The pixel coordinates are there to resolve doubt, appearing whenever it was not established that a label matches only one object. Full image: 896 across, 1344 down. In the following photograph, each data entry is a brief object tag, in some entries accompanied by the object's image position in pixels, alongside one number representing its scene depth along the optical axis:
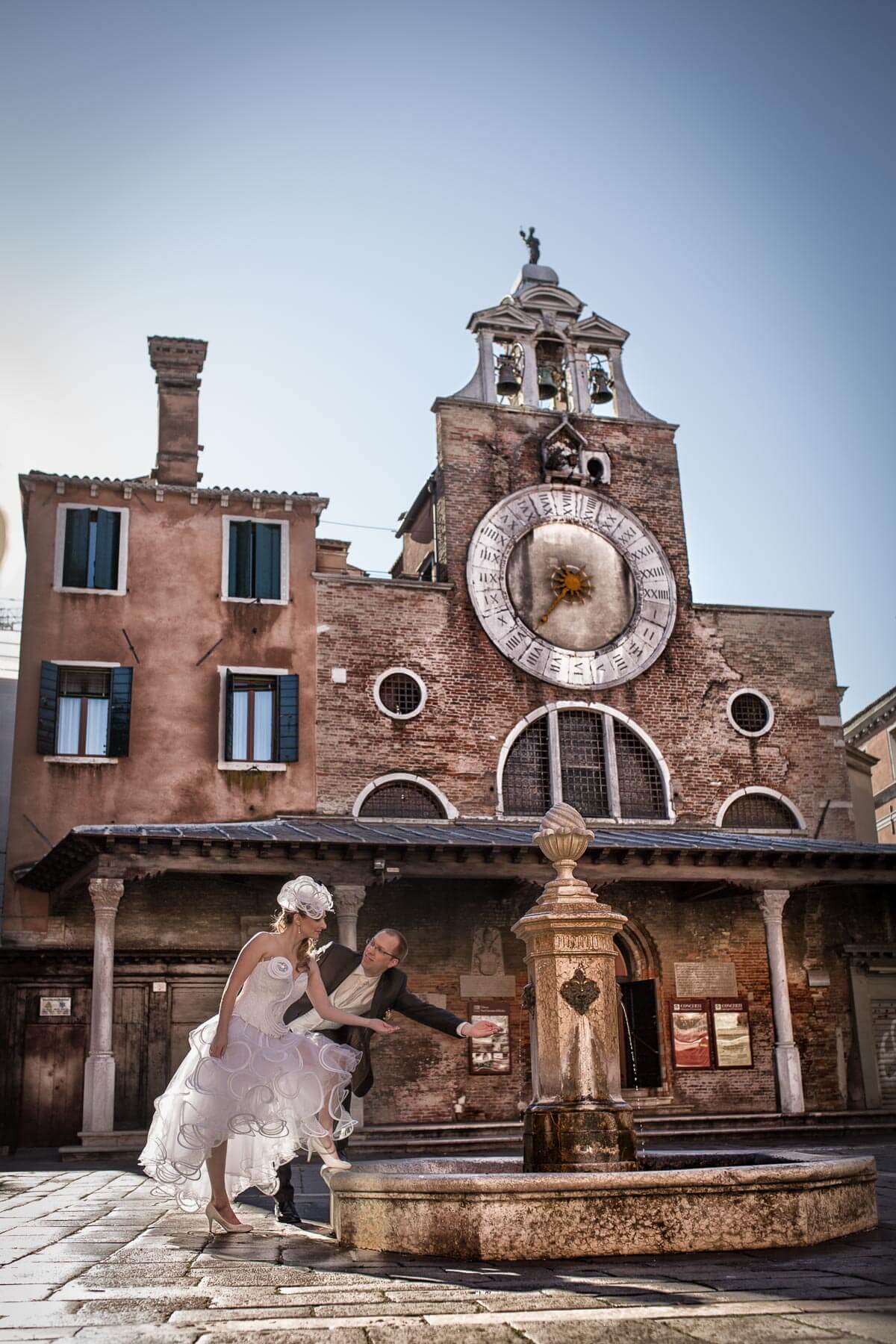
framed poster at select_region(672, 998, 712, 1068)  19.00
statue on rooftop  24.52
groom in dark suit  7.37
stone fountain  5.84
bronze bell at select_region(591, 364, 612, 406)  22.69
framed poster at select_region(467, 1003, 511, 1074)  18.31
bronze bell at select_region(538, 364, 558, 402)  22.70
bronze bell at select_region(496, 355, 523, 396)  22.16
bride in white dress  6.69
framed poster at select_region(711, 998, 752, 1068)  19.20
